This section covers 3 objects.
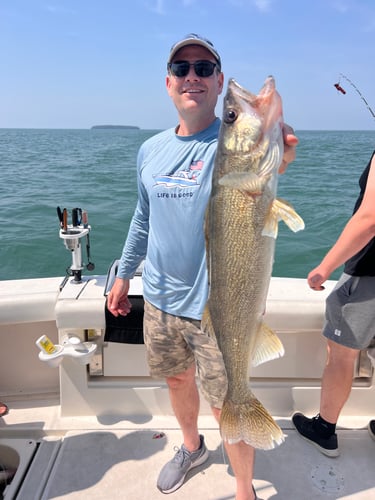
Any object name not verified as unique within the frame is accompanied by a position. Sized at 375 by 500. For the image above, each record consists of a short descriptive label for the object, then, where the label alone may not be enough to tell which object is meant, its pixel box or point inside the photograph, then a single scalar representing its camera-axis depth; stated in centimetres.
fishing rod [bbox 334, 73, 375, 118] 397
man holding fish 218
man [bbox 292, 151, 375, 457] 225
